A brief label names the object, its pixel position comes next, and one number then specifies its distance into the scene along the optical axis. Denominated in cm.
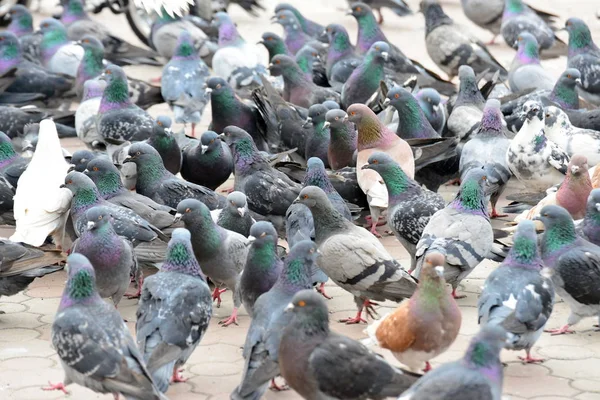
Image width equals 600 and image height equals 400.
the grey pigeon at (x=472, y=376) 895
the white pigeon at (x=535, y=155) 1670
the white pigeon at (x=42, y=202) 1450
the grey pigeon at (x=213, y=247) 1330
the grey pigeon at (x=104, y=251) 1280
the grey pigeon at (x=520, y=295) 1120
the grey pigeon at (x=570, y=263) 1252
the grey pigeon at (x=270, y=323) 1022
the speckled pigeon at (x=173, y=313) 1067
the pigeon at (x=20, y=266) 1315
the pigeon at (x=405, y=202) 1446
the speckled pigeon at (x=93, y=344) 1000
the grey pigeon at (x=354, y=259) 1270
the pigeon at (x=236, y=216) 1412
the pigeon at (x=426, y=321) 1070
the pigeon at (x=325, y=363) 968
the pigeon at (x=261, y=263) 1216
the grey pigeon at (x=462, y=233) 1301
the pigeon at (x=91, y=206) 1382
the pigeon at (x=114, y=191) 1468
